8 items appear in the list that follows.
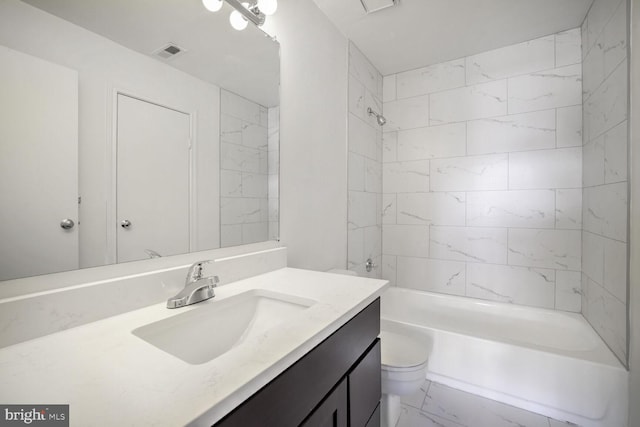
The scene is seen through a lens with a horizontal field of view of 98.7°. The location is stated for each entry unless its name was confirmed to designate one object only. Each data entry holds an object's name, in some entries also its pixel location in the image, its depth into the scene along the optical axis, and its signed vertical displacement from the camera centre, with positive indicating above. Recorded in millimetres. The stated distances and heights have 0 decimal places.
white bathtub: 1404 -877
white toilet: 1311 -769
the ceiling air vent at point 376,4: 1695 +1296
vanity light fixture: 1123 +835
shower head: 2389 +828
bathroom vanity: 419 -289
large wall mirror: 643 +234
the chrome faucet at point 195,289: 818 -243
